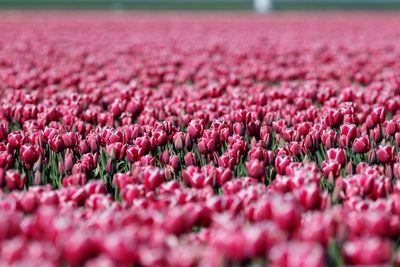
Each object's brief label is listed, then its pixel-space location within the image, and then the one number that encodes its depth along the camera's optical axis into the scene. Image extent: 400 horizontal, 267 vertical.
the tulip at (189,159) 6.80
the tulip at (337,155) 6.52
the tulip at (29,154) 6.82
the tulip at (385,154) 6.58
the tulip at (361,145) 6.94
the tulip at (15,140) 7.36
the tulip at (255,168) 5.95
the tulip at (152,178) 5.54
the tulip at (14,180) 5.77
